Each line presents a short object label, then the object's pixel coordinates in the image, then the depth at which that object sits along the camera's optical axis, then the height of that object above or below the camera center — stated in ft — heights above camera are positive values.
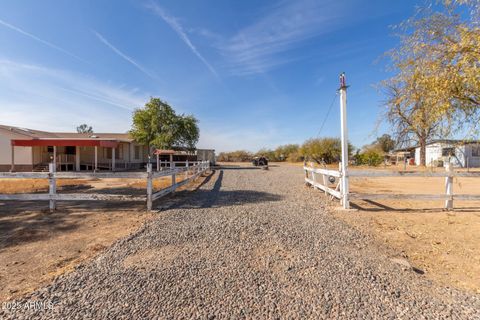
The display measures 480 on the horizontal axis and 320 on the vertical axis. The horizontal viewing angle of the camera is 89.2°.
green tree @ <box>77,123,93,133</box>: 290.68 +38.83
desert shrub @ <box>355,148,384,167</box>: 107.39 -0.90
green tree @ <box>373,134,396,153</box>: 160.82 +6.85
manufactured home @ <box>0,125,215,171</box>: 66.64 +2.51
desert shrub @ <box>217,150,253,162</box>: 203.72 +2.07
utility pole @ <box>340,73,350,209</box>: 22.32 +2.10
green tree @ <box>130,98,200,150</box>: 96.17 +13.56
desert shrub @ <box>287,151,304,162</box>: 158.20 +0.57
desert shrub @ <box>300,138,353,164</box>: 122.01 +4.02
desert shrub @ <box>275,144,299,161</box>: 187.62 +5.36
